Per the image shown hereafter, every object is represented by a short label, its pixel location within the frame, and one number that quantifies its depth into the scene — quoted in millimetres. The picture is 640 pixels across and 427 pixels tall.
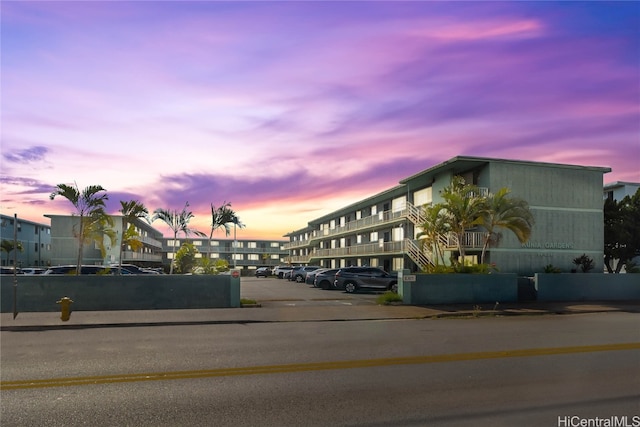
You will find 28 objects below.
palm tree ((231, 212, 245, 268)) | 37656
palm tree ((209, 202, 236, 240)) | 37219
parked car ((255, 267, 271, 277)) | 65438
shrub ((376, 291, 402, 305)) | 21214
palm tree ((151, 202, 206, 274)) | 35281
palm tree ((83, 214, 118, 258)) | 24250
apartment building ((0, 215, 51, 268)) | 67688
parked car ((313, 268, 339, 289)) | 34425
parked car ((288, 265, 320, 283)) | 47312
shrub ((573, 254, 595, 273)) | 32031
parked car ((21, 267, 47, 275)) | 33438
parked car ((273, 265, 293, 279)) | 56128
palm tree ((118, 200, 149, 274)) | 27375
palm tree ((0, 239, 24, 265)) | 62844
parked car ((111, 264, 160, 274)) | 37412
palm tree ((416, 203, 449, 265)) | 25641
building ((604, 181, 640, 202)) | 45938
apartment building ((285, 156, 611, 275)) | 31641
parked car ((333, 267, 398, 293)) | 30531
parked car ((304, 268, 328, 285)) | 39725
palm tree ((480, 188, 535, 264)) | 25641
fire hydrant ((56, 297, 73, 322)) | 15469
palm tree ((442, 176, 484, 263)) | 24719
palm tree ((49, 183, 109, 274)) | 22969
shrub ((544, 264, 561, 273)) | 28531
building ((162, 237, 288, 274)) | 116000
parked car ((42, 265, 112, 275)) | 26741
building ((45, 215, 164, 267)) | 61312
